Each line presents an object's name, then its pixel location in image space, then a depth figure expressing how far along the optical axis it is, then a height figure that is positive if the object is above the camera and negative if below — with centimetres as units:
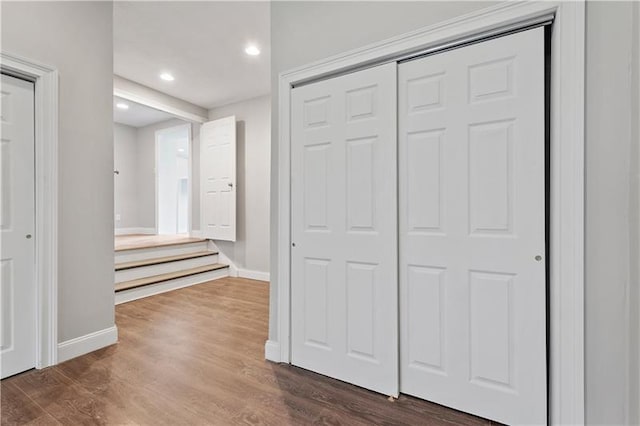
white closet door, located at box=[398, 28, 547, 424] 147 -9
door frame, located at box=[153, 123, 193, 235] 540 +105
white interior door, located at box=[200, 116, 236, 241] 477 +50
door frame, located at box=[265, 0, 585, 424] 136 +11
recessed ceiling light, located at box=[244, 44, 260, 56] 331 +174
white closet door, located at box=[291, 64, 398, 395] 181 -11
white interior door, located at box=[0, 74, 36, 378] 196 -12
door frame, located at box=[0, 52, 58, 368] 208 +0
